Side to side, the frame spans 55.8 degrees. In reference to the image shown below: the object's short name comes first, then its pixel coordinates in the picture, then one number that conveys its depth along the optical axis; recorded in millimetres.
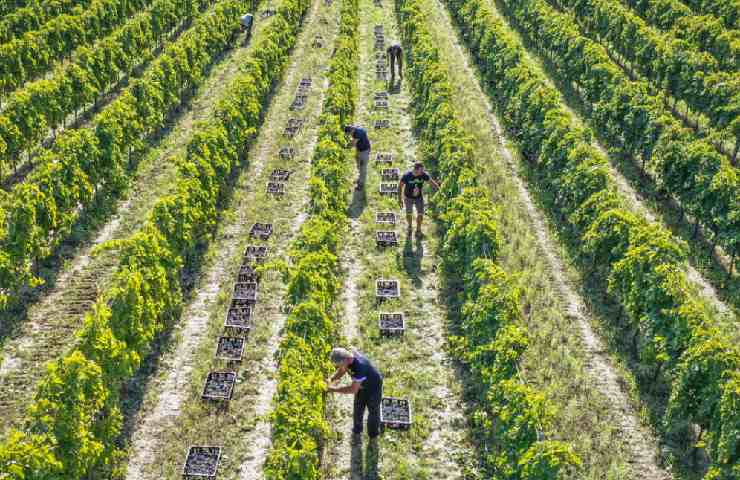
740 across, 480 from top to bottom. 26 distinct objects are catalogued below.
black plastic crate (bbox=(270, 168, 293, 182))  20022
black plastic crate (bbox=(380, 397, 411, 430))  11852
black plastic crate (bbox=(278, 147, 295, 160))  21320
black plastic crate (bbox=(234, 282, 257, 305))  14953
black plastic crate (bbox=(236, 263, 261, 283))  15711
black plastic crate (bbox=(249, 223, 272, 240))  17266
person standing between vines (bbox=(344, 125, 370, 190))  19031
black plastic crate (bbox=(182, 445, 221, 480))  10891
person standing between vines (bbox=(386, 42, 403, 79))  27203
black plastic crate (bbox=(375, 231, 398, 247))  17125
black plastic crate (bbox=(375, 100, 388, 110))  25009
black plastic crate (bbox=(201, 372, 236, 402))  12328
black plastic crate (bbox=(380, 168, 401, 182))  20205
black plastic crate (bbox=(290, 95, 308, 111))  25041
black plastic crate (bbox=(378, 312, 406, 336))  14109
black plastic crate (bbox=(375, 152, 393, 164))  21094
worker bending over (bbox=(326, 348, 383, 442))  10398
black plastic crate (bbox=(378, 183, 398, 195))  19469
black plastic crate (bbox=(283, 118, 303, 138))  22892
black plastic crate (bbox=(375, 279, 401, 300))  15188
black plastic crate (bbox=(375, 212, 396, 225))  18031
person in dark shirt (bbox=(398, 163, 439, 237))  16469
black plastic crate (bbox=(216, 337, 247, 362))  13298
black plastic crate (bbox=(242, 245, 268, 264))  16375
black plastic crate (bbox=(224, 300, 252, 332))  14125
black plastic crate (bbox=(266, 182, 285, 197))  19312
